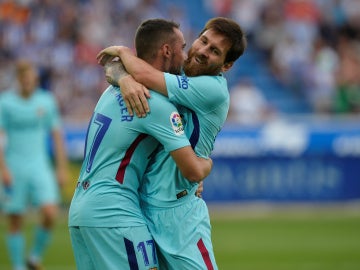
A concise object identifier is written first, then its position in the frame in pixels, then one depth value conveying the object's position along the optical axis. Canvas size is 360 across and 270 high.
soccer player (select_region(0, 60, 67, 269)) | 24.47
